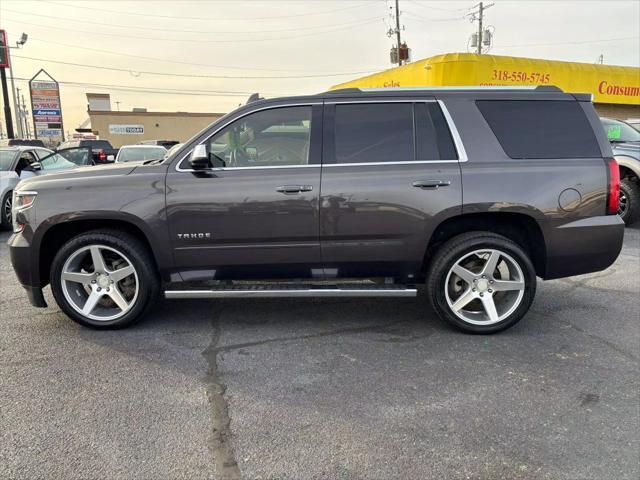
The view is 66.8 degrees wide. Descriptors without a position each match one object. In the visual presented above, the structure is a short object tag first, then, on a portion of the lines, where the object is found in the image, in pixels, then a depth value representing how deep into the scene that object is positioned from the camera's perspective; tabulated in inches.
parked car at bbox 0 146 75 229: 339.5
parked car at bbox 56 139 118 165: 688.4
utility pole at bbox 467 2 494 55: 1424.6
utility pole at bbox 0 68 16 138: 936.1
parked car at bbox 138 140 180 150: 865.5
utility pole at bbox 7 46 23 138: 1555.9
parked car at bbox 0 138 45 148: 909.9
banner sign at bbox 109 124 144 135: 1862.7
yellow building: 597.3
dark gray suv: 153.3
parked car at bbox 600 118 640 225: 324.2
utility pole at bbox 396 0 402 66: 1321.4
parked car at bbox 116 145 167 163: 484.2
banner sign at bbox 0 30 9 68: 897.5
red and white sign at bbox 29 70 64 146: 1413.6
